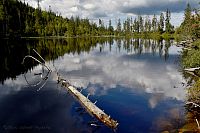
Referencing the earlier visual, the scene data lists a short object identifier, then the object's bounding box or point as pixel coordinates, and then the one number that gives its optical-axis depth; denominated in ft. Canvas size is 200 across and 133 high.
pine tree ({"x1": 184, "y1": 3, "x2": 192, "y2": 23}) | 252.00
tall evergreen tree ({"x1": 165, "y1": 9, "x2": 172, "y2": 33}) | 314.01
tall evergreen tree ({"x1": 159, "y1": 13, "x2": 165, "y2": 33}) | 334.97
